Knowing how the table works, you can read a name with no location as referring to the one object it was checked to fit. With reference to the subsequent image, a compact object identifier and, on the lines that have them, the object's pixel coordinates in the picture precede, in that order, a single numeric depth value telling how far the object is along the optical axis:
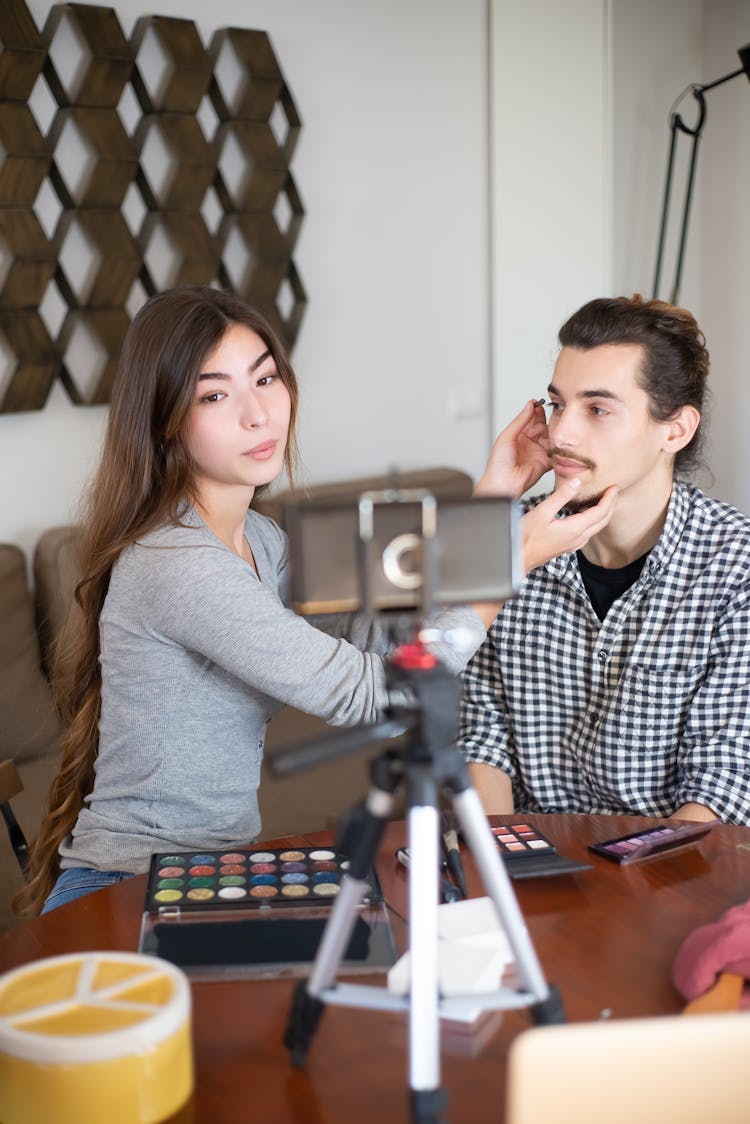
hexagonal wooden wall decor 2.68
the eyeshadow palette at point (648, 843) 1.27
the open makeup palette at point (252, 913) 1.07
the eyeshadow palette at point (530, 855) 1.23
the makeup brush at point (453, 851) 1.20
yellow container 0.80
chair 1.69
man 1.68
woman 1.41
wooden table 0.89
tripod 0.79
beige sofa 2.50
